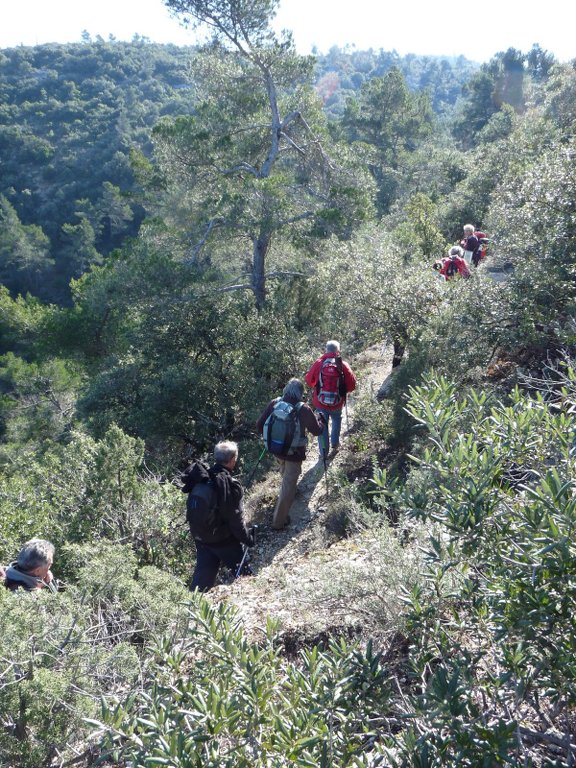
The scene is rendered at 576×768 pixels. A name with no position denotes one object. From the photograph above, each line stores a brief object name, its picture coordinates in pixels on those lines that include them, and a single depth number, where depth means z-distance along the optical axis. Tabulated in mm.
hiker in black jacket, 4348
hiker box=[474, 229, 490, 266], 9914
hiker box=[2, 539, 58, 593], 3719
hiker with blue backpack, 5512
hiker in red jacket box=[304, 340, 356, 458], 6301
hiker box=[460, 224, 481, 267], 9758
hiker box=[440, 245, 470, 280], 8546
